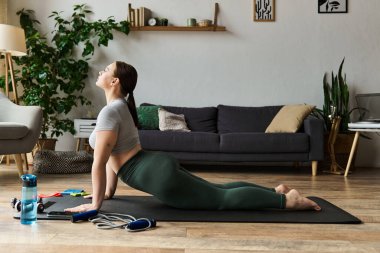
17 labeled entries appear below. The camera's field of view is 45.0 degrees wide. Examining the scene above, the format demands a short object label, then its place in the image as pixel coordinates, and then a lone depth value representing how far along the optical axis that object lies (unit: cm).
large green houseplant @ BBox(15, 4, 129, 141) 532
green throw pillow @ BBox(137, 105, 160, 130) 511
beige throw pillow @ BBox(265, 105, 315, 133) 478
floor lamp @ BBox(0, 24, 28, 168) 459
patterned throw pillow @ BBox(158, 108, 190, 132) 502
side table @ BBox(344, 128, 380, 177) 445
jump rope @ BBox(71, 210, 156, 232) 209
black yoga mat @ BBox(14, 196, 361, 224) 230
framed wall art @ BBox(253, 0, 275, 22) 561
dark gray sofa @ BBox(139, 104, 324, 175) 460
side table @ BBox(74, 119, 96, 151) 520
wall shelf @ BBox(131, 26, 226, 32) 555
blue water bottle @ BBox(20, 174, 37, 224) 215
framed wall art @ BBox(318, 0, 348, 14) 559
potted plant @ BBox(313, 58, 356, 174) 495
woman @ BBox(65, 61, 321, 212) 229
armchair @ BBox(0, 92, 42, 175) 375
